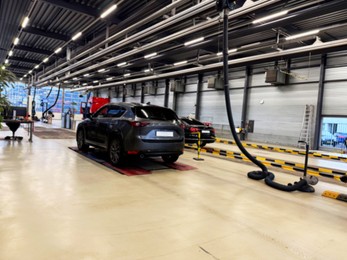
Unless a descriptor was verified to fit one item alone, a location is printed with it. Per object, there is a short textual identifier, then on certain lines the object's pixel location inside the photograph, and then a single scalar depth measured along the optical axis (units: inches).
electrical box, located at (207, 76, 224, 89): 612.1
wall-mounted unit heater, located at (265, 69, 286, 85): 488.7
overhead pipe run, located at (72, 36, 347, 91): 299.4
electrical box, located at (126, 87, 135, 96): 965.1
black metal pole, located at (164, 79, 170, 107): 799.1
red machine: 721.0
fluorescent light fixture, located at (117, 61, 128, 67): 602.1
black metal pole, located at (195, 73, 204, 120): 694.8
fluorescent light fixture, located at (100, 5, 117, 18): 287.1
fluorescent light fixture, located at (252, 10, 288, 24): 253.0
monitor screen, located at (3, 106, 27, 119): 344.7
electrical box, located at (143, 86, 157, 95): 845.8
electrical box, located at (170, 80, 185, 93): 729.0
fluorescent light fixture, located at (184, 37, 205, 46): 360.0
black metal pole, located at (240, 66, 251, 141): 577.3
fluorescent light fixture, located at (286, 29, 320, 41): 318.3
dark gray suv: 198.5
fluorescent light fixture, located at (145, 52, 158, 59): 488.2
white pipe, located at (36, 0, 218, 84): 215.1
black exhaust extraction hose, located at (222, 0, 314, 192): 175.6
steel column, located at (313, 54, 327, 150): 454.0
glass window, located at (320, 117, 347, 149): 443.8
